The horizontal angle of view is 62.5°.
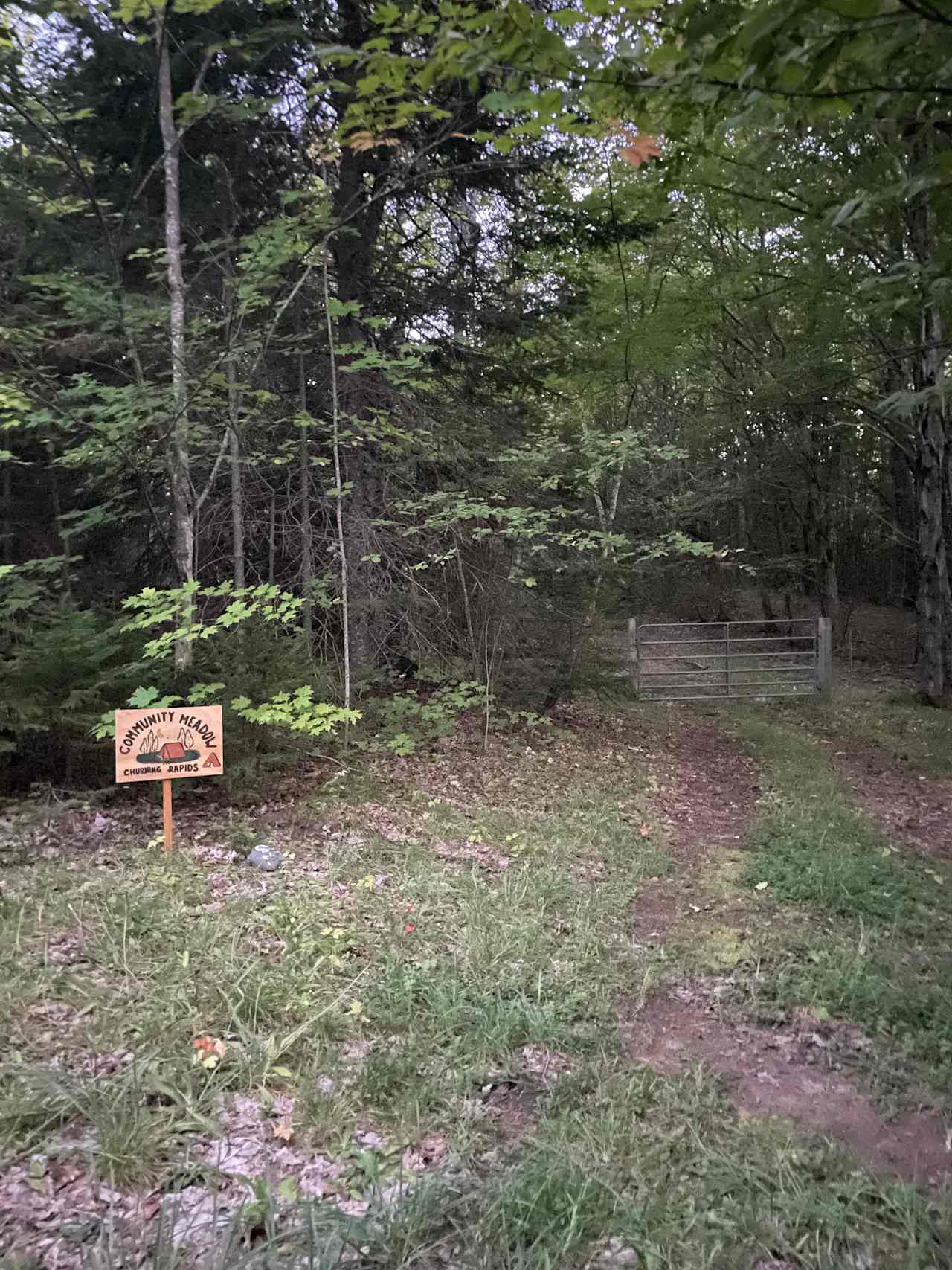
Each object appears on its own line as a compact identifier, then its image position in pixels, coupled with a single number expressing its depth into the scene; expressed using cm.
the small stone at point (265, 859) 537
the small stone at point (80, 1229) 236
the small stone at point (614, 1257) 246
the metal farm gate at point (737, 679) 1336
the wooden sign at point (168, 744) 513
